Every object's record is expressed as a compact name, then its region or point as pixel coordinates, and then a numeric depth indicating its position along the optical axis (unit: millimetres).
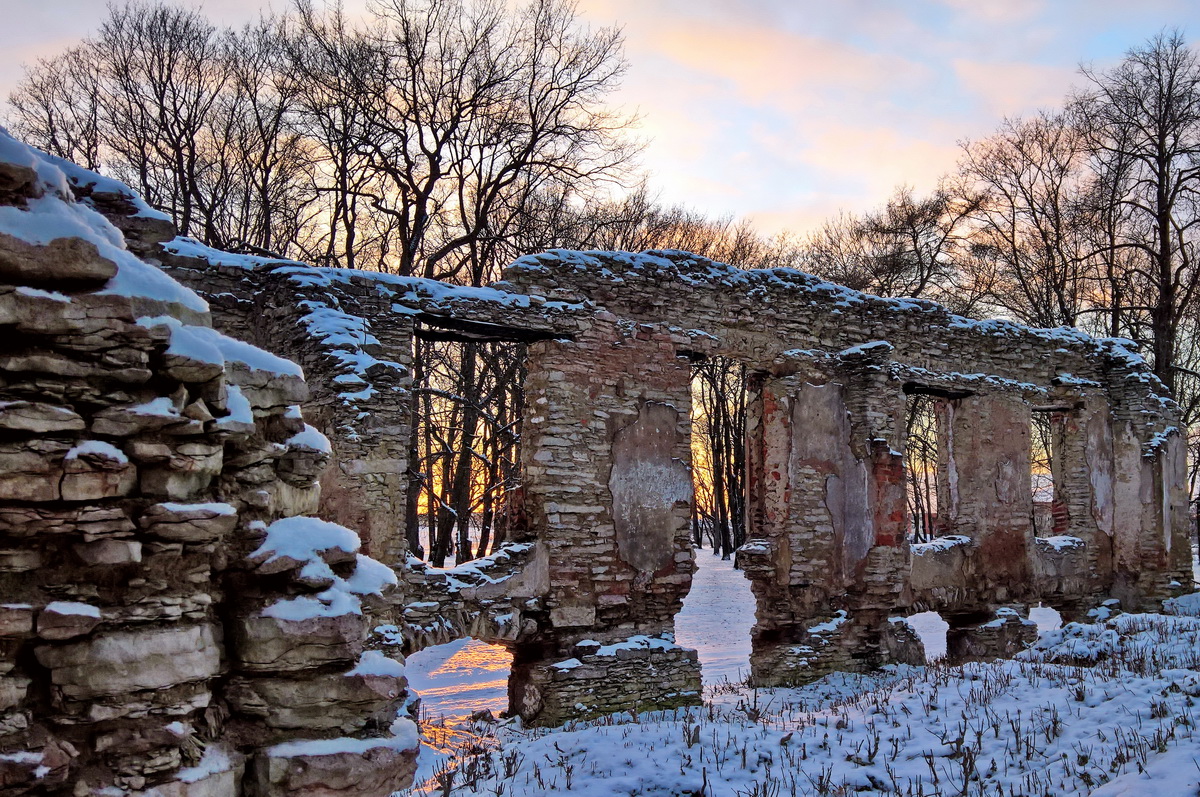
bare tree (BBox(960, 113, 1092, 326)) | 22188
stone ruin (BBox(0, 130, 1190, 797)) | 3211
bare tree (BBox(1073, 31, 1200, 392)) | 19500
